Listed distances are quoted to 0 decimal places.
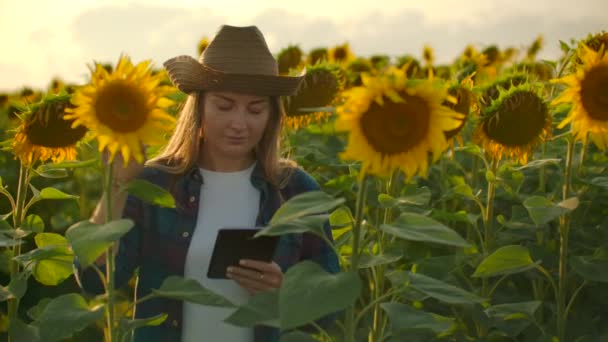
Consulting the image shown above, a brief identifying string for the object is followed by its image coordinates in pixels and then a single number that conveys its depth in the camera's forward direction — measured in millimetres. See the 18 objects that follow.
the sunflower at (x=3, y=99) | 10838
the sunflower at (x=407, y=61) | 6469
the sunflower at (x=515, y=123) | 3209
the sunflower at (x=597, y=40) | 3686
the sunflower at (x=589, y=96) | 2926
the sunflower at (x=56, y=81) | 9929
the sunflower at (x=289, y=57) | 6883
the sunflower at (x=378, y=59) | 9103
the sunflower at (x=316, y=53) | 8047
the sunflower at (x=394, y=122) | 2150
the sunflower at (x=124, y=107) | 2312
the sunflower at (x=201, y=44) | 7781
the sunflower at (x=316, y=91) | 4762
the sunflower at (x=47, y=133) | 2975
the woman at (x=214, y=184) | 3033
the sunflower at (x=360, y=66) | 7379
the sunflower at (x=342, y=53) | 8781
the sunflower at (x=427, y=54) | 9752
